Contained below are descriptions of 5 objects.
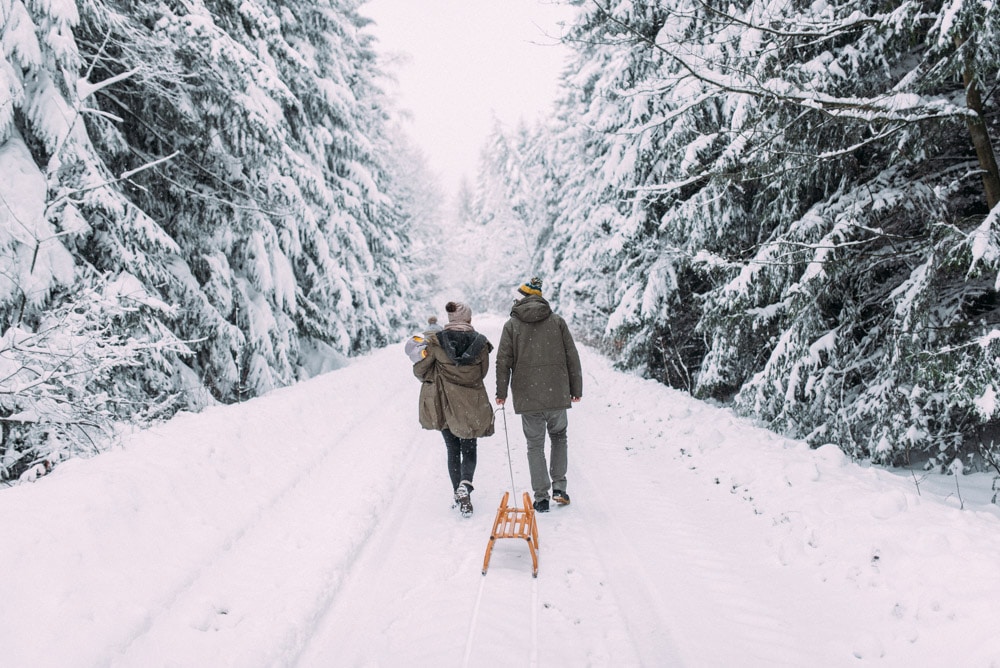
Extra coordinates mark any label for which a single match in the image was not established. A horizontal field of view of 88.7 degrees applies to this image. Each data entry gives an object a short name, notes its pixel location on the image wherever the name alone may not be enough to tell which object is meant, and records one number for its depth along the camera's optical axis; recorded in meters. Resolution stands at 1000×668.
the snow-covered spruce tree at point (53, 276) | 4.30
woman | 4.98
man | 5.04
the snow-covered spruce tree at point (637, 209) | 9.05
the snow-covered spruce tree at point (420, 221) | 26.06
